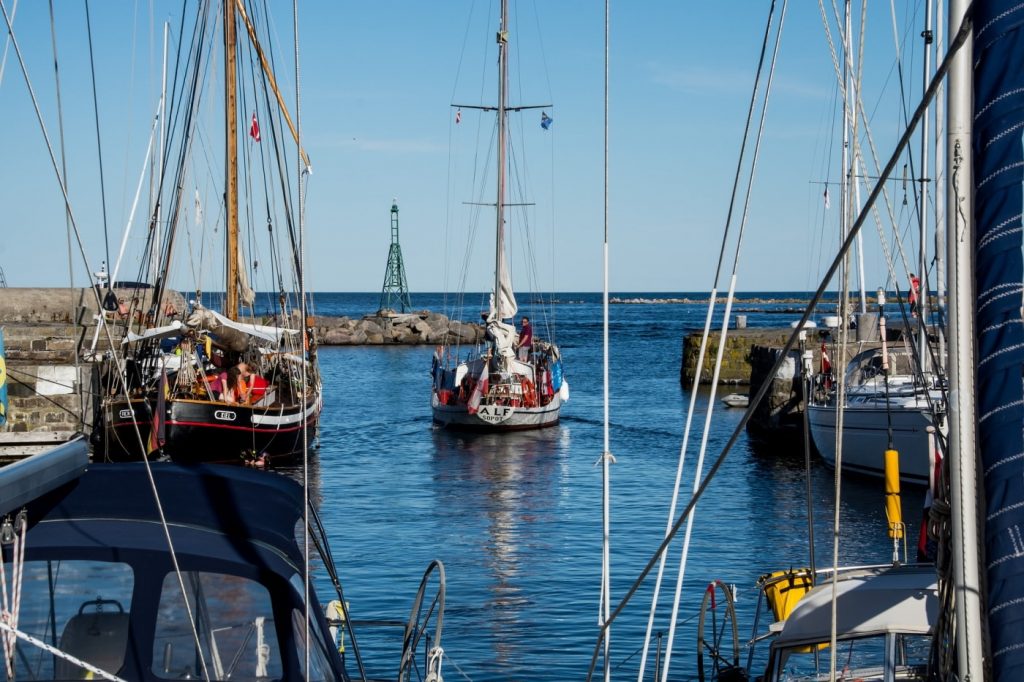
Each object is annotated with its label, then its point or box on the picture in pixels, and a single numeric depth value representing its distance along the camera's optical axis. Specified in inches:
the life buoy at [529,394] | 1496.1
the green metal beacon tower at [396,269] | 5506.9
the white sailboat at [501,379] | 1457.9
